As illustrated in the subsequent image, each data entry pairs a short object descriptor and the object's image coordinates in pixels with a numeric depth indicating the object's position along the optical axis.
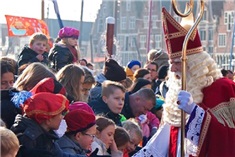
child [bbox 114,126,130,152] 7.70
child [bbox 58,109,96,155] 6.60
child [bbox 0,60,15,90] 6.76
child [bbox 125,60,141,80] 13.31
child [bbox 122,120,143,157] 8.30
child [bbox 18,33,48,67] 9.62
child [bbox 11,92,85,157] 5.78
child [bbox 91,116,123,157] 7.29
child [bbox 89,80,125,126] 8.31
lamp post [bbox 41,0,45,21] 17.10
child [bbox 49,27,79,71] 9.51
